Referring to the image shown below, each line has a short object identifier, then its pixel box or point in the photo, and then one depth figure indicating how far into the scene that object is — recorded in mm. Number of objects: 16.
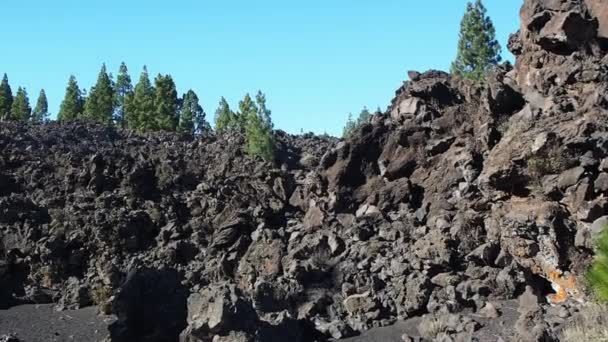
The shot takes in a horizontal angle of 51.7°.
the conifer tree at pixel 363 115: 114375
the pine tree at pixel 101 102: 88375
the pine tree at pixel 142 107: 77500
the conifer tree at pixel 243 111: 74362
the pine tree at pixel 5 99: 90688
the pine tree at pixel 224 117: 81562
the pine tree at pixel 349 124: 109094
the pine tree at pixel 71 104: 92062
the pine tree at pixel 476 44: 50594
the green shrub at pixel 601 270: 14273
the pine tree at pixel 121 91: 92419
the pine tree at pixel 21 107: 93125
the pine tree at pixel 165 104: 77125
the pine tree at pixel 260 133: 48219
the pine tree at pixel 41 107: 107938
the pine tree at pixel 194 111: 81000
